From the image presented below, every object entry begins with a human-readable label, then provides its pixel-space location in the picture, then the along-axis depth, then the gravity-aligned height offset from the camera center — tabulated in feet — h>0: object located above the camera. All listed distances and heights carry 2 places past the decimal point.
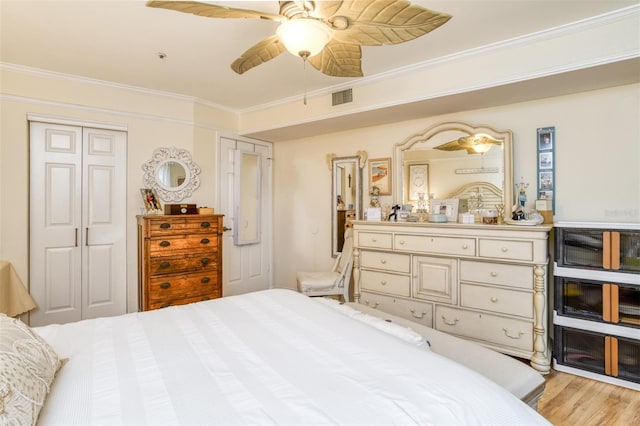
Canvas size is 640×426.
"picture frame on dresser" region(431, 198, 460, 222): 10.69 +0.22
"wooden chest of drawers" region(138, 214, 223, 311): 10.96 -1.59
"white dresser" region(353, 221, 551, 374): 8.53 -1.89
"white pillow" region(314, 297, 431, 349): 5.08 -1.86
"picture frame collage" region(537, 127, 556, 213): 9.59 +1.46
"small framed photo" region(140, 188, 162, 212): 12.26 +0.48
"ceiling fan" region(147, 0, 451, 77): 4.83 +2.96
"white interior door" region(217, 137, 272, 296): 14.66 -0.87
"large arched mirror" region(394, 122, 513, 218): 10.29 +1.62
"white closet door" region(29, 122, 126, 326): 10.71 -0.33
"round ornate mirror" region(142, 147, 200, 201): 12.66 +1.53
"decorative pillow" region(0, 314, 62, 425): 2.86 -1.59
